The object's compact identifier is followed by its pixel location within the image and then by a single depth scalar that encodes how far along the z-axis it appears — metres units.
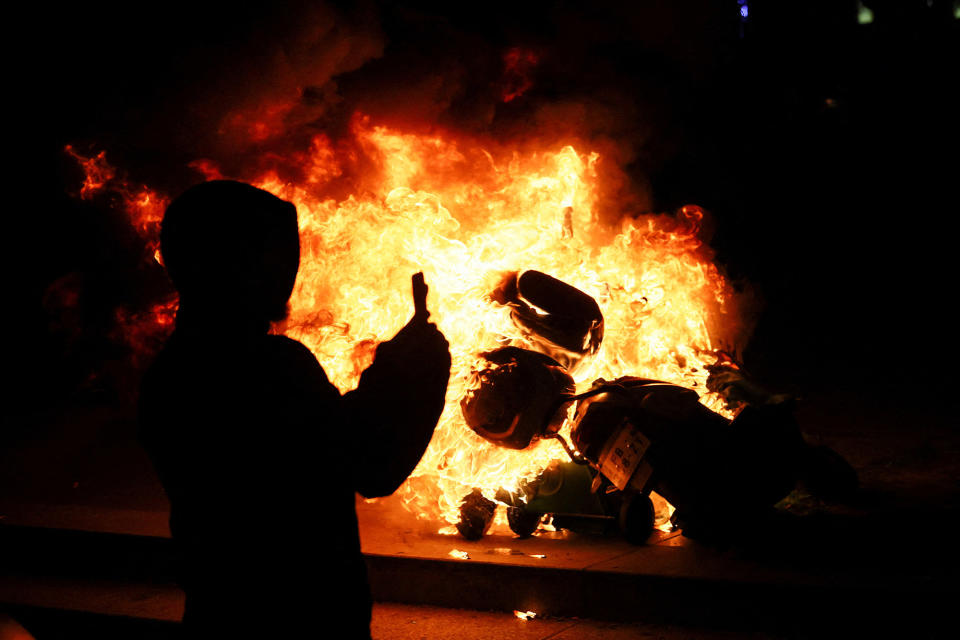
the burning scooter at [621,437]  4.89
